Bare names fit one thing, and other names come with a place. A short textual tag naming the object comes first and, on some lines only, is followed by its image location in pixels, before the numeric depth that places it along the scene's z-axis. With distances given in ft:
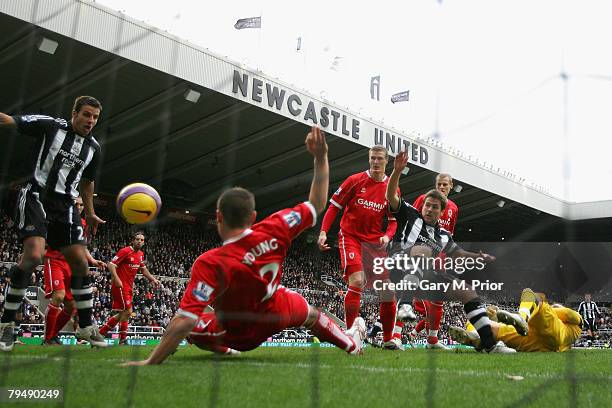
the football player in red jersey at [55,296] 22.98
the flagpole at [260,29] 55.20
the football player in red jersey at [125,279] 31.78
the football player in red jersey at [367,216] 22.57
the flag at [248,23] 58.39
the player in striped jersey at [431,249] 19.95
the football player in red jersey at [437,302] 24.11
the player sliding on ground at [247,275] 11.21
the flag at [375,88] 68.28
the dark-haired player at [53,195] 16.71
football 17.97
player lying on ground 20.63
